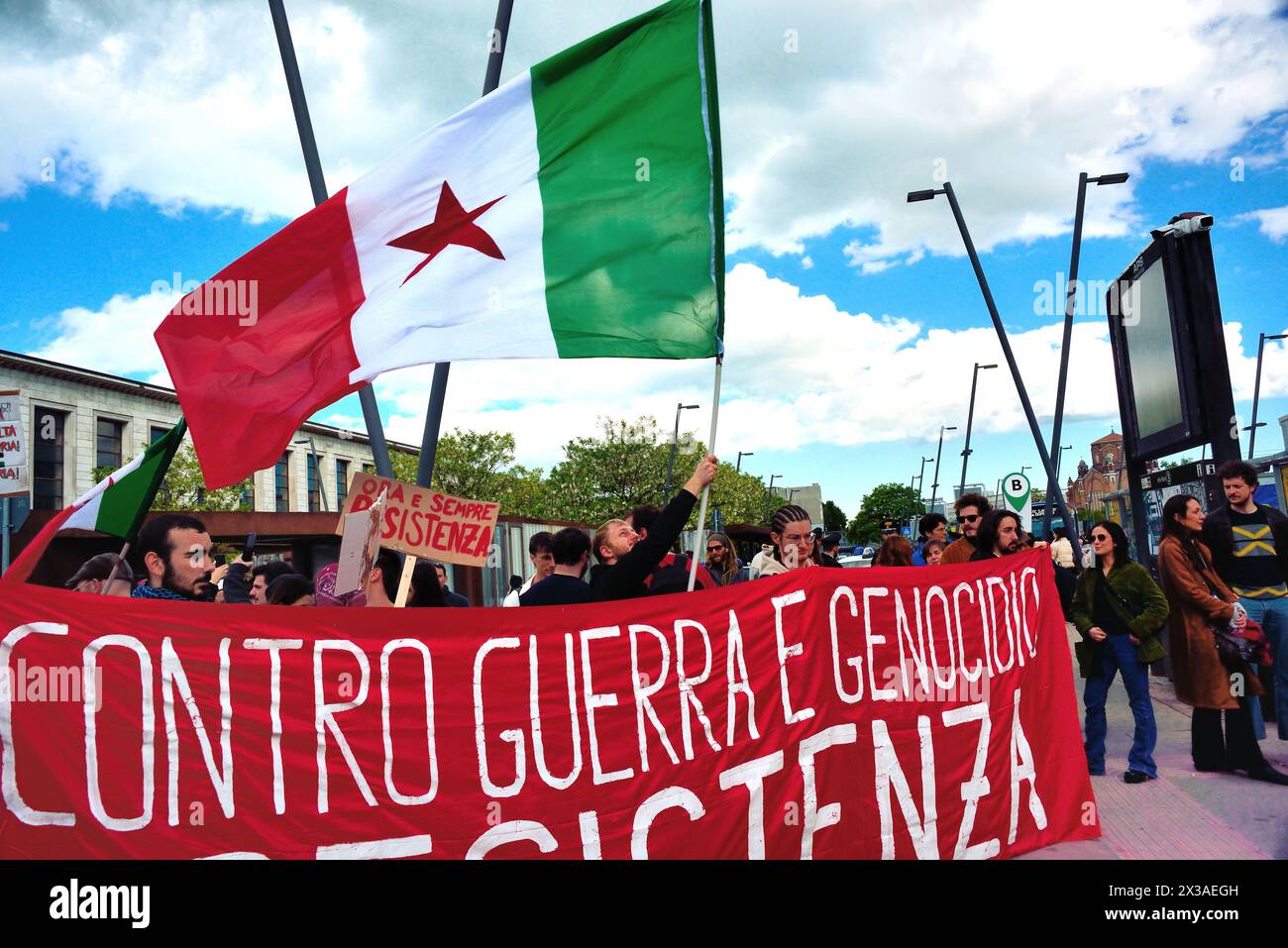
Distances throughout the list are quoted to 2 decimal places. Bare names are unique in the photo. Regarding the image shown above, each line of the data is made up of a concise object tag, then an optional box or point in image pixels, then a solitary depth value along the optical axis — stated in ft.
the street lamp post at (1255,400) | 99.71
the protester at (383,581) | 16.44
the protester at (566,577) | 14.37
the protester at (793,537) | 18.54
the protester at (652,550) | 13.17
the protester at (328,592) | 17.99
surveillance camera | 26.11
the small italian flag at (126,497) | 14.40
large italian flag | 14.33
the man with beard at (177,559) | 14.67
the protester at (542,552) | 24.22
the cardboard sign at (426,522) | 15.78
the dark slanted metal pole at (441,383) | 21.77
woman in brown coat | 20.44
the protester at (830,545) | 38.11
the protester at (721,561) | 31.32
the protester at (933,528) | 31.81
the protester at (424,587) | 16.55
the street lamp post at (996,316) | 54.60
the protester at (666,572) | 16.58
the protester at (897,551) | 25.99
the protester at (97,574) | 15.02
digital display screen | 27.63
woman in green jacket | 20.49
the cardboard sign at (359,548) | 14.32
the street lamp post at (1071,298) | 51.11
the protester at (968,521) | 24.97
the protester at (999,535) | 21.39
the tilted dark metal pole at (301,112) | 23.67
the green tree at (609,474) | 181.78
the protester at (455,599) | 18.83
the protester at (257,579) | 21.65
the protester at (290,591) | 16.78
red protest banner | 11.04
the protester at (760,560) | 25.86
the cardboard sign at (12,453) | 32.04
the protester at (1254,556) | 20.77
